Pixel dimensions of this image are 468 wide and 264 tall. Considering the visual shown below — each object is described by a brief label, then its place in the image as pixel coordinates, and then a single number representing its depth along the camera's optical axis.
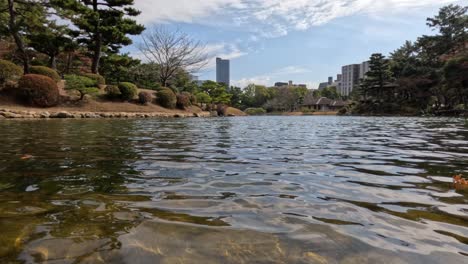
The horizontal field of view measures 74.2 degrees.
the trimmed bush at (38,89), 17.44
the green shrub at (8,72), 17.16
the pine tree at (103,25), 22.98
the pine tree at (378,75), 42.00
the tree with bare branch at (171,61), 33.72
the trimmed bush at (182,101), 29.39
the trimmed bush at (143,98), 25.14
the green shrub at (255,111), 64.12
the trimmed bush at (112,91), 23.08
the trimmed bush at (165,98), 27.30
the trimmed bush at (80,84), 19.48
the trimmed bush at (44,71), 19.61
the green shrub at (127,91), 23.80
